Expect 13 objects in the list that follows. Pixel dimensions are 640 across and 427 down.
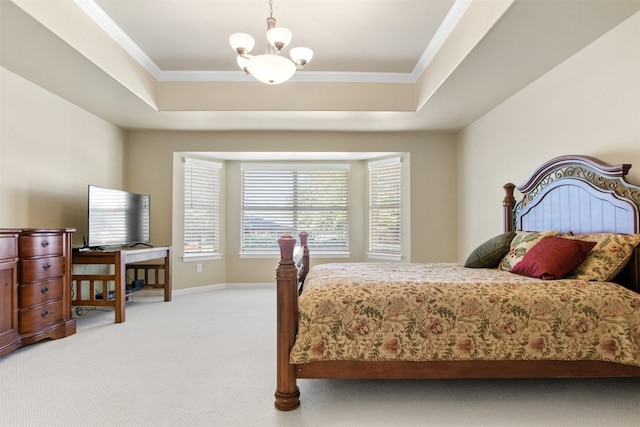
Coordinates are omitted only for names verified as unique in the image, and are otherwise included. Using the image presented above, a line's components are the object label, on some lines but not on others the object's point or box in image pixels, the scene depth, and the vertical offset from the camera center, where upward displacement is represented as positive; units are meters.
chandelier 2.44 +1.23
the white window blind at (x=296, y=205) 5.89 +0.26
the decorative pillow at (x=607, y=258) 2.19 -0.25
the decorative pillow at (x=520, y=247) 2.73 -0.22
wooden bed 1.95 -0.40
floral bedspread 1.92 -0.59
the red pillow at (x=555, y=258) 2.28 -0.26
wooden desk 3.69 -0.60
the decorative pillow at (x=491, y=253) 3.01 -0.29
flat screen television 3.84 +0.04
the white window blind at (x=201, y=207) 5.40 +0.22
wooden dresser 2.71 -0.56
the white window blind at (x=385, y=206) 5.50 +0.22
